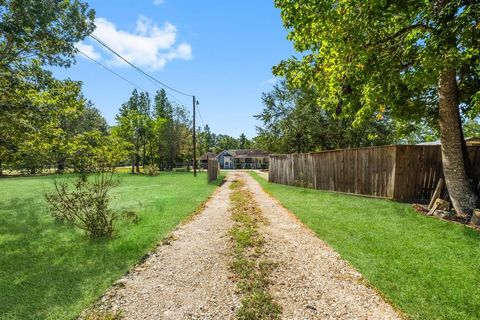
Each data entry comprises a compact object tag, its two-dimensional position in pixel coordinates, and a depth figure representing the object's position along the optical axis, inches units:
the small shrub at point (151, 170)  1219.2
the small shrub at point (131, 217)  278.4
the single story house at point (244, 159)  2368.4
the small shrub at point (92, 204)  220.1
